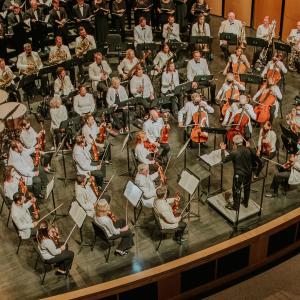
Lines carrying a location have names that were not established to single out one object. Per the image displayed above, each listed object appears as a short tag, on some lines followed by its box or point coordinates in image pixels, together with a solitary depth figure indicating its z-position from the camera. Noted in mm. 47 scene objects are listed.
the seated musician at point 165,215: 8031
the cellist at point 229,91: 10727
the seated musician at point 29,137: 9625
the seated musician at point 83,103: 10633
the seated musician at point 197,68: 11578
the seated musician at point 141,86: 11109
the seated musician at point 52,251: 7527
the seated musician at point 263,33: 12922
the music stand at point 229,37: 12320
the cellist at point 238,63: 11575
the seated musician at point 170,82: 11327
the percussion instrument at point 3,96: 10781
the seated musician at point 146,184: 8477
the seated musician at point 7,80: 11359
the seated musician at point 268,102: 10545
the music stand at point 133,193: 8078
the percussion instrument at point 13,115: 10320
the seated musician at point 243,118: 9922
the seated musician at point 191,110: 10117
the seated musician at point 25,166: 9062
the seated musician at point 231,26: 13102
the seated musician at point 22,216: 7945
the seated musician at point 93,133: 9628
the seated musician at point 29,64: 11768
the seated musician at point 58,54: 12102
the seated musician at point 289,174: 8883
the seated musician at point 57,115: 10266
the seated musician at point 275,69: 11320
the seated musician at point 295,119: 9773
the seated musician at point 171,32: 12938
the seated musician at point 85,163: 9109
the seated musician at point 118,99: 10766
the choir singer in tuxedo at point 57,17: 13031
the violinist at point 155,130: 9875
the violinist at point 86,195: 8367
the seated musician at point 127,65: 11609
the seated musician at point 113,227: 7828
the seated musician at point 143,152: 9266
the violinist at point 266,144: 9266
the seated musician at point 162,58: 11789
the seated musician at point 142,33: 12969
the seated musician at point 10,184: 8547
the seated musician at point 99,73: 11419
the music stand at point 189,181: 8023
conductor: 8328
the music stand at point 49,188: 8117
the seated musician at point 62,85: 10989
